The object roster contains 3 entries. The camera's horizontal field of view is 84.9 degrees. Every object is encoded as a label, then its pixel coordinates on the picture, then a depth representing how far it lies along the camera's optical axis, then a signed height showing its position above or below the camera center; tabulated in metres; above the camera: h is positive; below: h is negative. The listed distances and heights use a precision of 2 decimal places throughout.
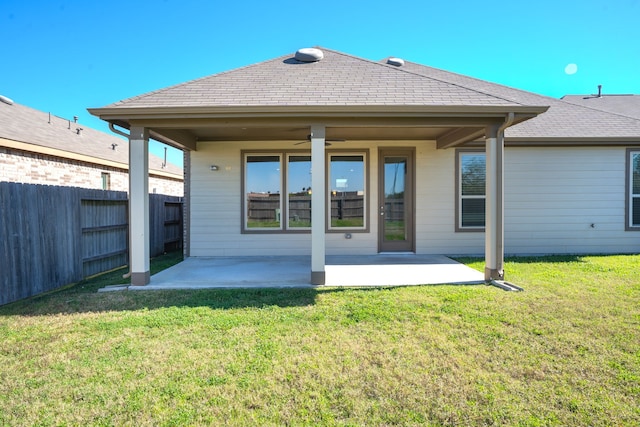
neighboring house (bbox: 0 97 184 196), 9.09 +1.77
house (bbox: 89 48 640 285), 8.27 +0.43
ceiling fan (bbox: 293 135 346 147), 8.01 +1.60
